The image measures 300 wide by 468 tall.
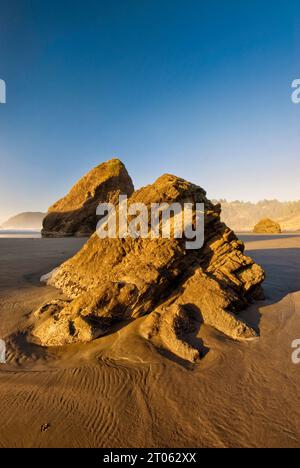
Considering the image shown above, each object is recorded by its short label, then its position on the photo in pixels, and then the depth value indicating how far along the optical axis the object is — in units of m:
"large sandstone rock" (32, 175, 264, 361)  3.88
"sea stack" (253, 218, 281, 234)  34.69
